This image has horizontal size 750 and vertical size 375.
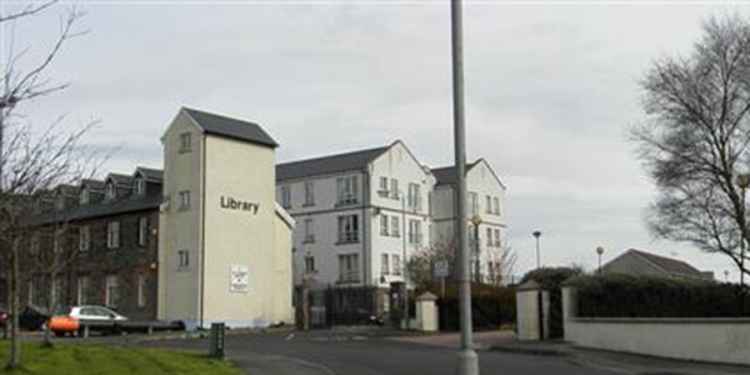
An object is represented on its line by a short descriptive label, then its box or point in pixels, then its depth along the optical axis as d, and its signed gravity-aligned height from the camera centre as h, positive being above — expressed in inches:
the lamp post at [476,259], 2711.6 +108.1
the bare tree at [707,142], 1691.7 +261.9
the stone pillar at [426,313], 1774.1 -23.3
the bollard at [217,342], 956.0 -37.5
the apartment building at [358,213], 2859.3 +251.3
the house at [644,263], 2716.5 +94.1
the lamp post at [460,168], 529.7 +69.5
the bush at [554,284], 1414.9 +20.5
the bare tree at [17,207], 592.1 +61.7
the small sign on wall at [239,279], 2134.6 +47.0
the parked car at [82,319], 1781.5 -28.6
